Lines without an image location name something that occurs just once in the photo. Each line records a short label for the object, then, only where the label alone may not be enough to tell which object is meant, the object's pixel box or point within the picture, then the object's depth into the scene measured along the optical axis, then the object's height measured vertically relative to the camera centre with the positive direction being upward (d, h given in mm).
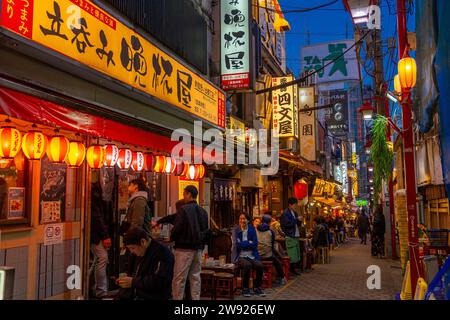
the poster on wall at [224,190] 15844 +329
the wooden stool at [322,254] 16619 -2505
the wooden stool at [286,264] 12285 -2179
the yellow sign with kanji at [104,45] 5836 +2965
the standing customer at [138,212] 8345 -304
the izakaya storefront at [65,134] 5832 +1224
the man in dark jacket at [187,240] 7699 -851
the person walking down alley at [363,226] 27936 -2237
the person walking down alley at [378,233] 19159 -1892
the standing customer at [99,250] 8633 -1184
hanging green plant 14209 +1678
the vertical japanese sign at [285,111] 20328 +4604
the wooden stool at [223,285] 9266 -2143
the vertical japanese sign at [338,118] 41906 +8784
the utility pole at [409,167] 8543 +691
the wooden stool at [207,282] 9336 -2080
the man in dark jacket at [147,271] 4730 -908
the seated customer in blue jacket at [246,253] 10141 -1513
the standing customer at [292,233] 13148 -1261
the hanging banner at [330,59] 32594 +11860
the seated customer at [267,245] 11414 -1446
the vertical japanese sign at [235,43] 14117 +5696
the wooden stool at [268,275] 11125 -2276
